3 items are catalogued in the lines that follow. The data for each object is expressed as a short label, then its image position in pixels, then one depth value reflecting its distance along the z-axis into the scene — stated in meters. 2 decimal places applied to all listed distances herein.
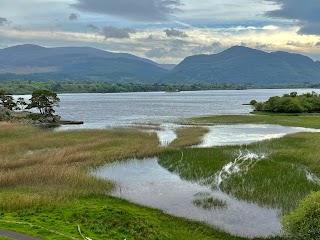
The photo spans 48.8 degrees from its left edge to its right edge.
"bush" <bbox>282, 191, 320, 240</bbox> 26.84
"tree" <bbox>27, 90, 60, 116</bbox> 136.00
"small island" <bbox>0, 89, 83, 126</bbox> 128.38
